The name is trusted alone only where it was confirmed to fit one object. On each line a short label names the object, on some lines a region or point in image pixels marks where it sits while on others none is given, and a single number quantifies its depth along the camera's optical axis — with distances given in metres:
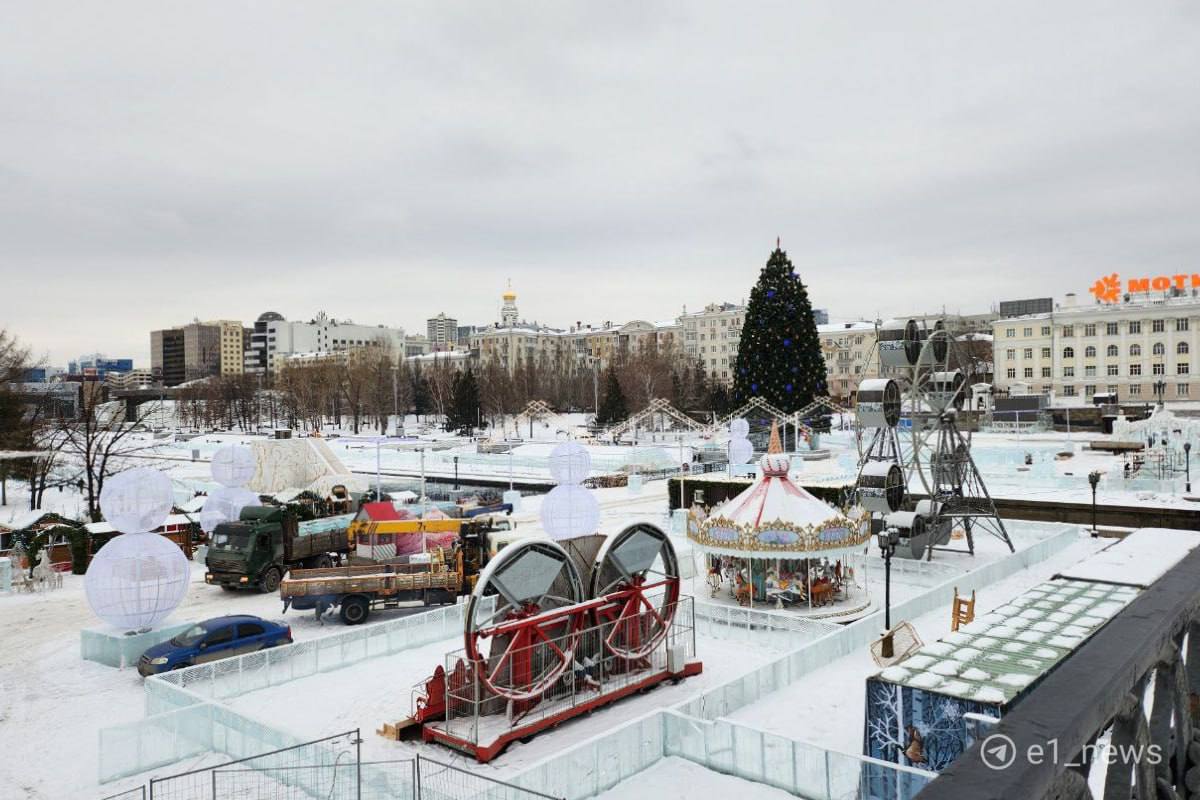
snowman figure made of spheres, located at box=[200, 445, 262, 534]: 29.08
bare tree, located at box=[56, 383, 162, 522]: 39.21
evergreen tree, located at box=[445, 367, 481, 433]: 102.69
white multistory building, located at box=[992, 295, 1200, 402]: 91.00
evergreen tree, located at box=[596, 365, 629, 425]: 94.88
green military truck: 25.00
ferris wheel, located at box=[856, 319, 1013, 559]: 27.11
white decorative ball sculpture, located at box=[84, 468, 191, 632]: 18.22
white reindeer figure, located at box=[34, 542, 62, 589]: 26.78
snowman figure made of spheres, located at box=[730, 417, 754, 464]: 46.47
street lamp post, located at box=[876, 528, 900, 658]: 16.87
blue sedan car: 16.97
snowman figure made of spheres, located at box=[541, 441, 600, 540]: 20.39
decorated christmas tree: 69.88
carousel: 21.86
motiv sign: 89.38
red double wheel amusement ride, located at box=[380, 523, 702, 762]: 13.82
